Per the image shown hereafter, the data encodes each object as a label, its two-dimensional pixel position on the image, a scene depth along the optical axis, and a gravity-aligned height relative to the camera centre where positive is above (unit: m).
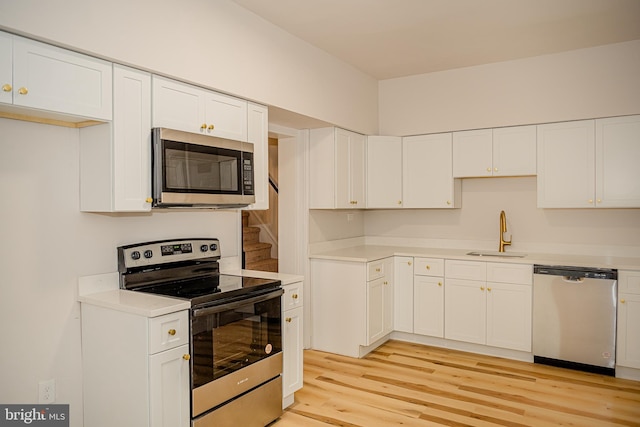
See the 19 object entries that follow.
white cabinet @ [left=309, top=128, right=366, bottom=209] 4.18 +0.39
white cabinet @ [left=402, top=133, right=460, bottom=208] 4.49 +0.38
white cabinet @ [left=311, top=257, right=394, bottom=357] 4.02 -0.88
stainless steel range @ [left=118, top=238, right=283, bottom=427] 2.35 -0.67
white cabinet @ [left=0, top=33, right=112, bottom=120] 1.84 +0.59
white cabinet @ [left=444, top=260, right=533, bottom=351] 3.89 -0.86
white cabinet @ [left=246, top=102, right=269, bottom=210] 3.10 +0.45
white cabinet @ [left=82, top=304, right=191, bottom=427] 2.10 -0.78
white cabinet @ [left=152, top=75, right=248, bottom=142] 2.47 +0.61
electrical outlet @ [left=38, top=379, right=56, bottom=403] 2.26 -0.92
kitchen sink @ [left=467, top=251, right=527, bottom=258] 4.24 -0.44
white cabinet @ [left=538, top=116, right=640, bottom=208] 3.70 +0.39
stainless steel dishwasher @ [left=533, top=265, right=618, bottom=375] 3.55 -0.90
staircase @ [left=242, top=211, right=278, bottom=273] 5.11 -0.48
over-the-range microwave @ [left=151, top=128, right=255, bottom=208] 2.40 +0.24
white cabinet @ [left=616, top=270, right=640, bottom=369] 3.46 -0.88
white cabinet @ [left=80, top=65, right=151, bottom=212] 2.25 +0.30
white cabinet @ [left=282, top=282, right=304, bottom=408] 2.99 -0.89
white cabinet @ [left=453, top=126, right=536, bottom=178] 4.11 +0.55
